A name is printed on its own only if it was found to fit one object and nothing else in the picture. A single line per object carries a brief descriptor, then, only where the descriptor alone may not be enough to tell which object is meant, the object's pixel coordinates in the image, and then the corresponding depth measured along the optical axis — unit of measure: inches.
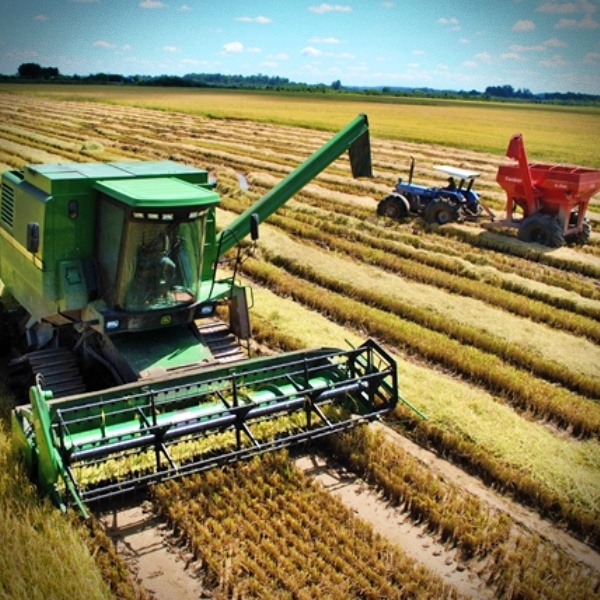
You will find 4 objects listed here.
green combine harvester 203.9
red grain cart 534.3
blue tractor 588.1
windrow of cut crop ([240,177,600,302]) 447.2
